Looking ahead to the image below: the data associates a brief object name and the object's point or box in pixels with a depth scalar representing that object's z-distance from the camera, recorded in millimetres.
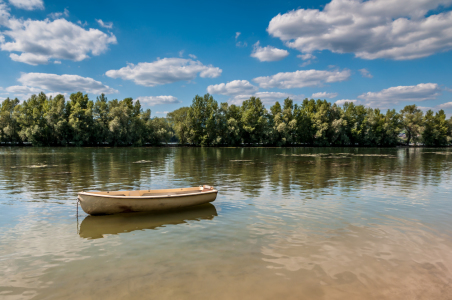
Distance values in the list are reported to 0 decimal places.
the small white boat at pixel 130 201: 13594
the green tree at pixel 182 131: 120306
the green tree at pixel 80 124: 104438
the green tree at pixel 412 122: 137625
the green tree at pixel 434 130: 138288
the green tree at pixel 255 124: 123275
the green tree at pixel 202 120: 120562
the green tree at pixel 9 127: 106188
